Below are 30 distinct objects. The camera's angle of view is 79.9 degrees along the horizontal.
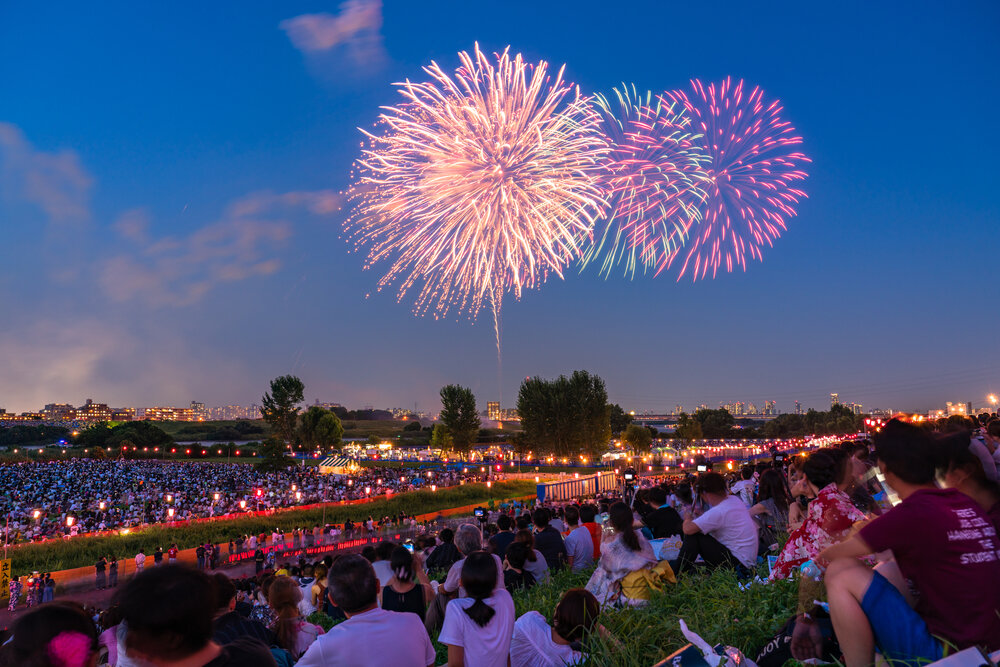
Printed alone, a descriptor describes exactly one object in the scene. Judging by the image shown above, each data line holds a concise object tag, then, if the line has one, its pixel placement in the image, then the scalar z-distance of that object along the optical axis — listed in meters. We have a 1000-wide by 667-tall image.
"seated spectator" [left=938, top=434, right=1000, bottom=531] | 3.52
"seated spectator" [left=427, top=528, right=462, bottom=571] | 8.52
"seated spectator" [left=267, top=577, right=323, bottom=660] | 4.50
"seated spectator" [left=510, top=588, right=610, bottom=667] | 4.21
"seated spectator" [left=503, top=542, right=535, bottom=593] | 6.69
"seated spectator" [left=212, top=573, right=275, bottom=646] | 3.73
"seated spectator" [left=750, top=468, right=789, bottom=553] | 8.69
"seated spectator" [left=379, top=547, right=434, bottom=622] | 5.38
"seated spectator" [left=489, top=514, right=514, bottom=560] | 8.34
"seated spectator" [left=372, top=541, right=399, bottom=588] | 6.39
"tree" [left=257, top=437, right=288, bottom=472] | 54.00
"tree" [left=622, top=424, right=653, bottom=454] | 79.69
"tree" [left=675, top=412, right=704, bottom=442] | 98.19
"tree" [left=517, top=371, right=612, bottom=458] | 73.62
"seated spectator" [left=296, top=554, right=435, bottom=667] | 3.24
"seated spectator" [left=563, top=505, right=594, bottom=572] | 8.68
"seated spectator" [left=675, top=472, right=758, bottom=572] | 6.45
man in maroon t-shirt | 2.74
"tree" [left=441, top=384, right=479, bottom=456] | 79.94
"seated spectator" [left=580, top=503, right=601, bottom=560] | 9.30
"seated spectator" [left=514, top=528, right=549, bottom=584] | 7.04
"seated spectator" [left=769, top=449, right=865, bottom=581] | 4.85
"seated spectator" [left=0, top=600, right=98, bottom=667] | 2.44
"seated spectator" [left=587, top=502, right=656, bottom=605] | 5.57
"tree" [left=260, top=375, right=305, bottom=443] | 73.12
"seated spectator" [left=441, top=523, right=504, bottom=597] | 6.61
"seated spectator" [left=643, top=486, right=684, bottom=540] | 9.41
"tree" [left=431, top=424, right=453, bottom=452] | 84.12
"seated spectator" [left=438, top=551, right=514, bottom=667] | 3.98
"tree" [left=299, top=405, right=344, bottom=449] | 78.81
